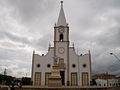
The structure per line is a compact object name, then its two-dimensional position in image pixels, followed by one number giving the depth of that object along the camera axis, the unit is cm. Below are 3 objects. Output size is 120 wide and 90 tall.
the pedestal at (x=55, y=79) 1522
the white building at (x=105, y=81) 4245
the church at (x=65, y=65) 2192
